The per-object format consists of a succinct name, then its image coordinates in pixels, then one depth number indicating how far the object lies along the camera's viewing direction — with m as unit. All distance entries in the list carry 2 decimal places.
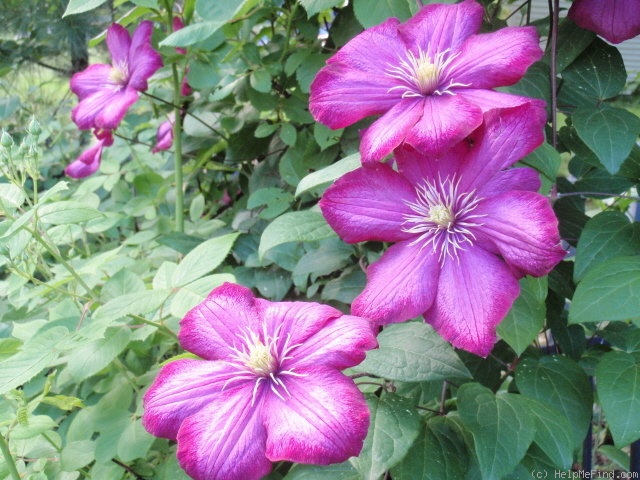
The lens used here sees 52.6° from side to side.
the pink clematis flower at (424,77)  0.65
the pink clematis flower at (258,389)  0.59
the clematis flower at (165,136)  1.58
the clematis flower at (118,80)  1.20
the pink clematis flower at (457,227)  0.62
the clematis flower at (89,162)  1.48
